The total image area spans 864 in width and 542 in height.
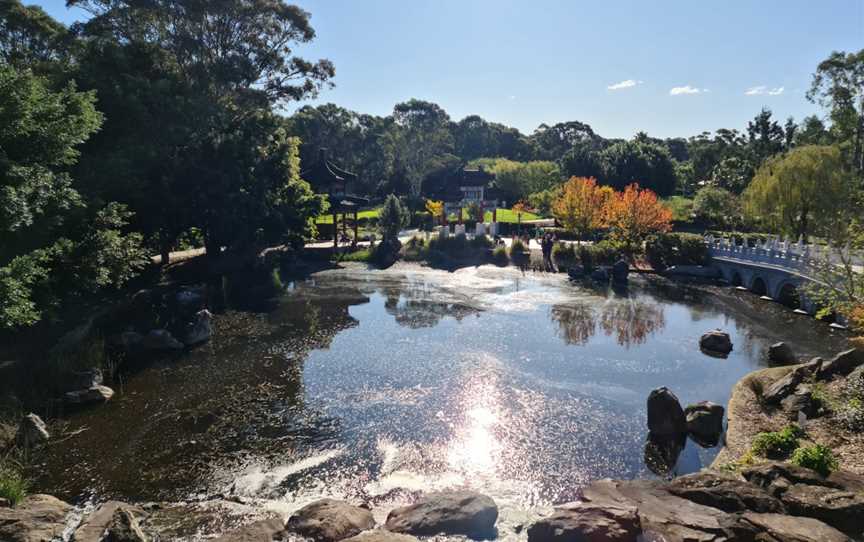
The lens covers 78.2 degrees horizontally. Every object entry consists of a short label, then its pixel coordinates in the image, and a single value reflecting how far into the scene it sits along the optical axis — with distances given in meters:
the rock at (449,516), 10.18
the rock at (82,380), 16.83
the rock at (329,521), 9.80
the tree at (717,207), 57.08
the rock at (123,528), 9.02
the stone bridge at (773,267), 28.72
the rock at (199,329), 23.00
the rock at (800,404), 14.22
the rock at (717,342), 22.92
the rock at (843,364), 15.72
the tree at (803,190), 38.22
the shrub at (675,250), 43.66
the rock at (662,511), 8.64
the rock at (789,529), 7.98
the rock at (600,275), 40.07
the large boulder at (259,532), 9.34
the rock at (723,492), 9.36
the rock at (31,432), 13.62
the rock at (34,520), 9.19
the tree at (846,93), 47.34
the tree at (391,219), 49.31
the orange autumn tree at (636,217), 46.16
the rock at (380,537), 9.10
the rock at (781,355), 20.81
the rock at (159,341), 21.98
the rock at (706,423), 14.70
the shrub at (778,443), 11.98
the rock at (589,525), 8.78
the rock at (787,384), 15.61
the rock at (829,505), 8.51
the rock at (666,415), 14.71
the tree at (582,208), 50.03
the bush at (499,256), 46.34
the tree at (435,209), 65.23
